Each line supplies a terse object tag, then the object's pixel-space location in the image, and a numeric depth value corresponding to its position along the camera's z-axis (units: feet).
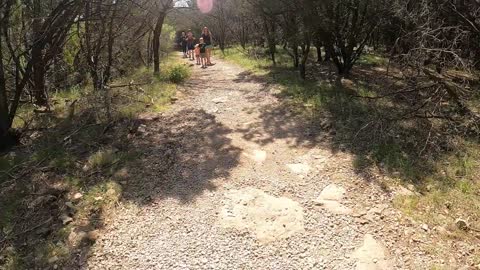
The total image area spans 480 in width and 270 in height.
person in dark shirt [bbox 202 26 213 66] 42.98
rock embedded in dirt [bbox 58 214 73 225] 13.85
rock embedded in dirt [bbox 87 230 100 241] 13.00
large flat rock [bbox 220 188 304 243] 12.89
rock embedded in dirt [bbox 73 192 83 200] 15.26
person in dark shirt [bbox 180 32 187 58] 61.67
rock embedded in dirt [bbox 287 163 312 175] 16.54
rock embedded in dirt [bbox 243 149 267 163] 17.70
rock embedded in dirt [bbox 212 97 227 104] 26.98
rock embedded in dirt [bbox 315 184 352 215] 13.78
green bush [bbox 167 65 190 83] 33.12
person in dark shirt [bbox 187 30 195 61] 55.07
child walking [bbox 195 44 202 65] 46.07
